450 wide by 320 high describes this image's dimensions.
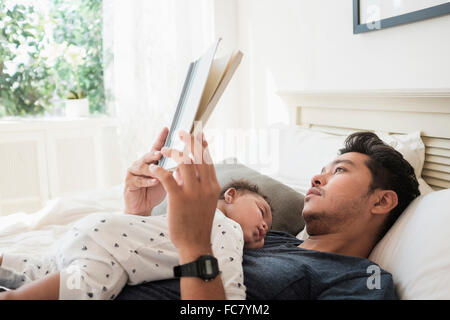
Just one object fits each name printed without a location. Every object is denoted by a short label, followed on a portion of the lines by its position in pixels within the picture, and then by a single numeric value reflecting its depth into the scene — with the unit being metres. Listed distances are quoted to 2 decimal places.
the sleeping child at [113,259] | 0.88
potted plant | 3.10
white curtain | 2.96
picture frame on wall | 1.42
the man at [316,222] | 0.81
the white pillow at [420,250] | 0.93
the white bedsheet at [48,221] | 1.42
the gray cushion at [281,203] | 1.47
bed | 1.00
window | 3.10
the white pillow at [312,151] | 1.42
